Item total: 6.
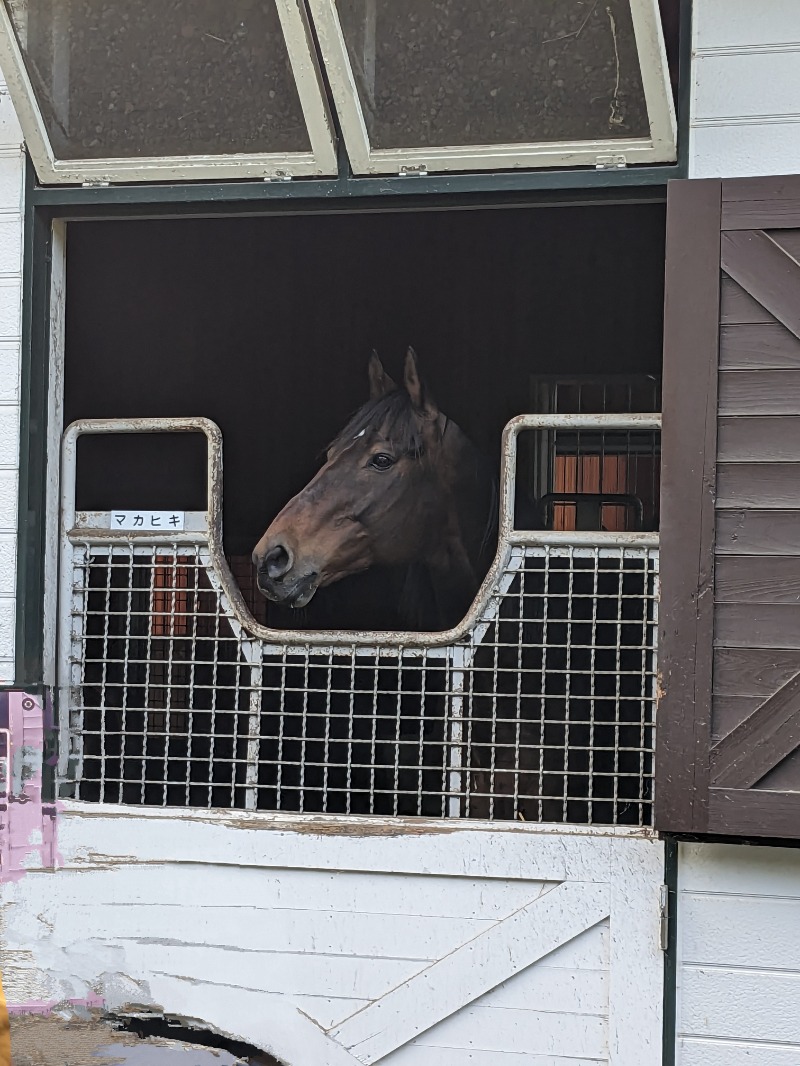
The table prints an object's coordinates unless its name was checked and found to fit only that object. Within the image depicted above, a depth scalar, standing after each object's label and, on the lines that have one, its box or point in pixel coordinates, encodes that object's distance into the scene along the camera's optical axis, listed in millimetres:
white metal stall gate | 2715
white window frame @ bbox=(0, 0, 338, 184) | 2682
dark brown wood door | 2451
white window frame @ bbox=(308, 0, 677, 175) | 2549
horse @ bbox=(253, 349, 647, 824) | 3588
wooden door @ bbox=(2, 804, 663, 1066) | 2711
